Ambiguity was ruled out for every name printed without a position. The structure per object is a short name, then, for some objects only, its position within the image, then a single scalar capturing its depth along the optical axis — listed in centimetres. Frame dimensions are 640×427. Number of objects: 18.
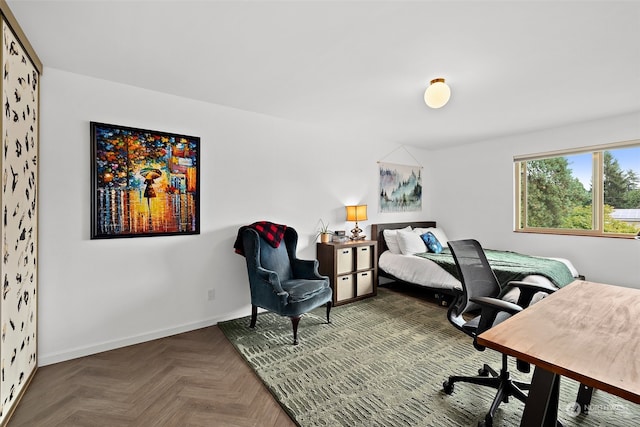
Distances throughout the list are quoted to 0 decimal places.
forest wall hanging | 488
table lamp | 422
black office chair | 176
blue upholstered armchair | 279
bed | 313
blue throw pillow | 447
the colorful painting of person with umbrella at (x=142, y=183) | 261
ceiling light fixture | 250
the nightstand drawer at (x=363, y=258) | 395
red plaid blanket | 319
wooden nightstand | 375
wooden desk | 99
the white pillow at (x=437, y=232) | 485
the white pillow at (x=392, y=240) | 453
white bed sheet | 368
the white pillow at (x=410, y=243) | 436
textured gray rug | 182
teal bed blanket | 305
